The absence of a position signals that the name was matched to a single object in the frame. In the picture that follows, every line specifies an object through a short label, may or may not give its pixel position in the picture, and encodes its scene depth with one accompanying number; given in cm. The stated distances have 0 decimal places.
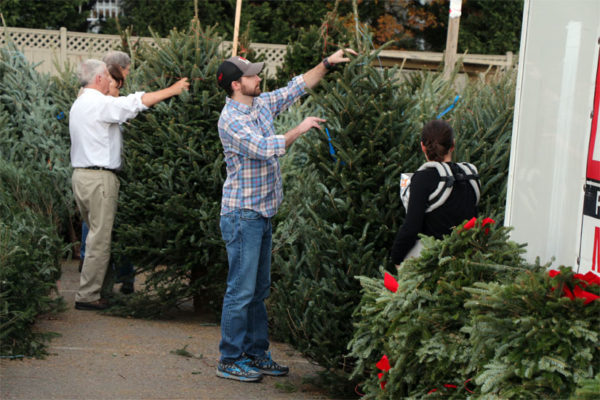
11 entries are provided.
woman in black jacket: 755
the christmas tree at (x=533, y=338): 462
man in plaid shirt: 929
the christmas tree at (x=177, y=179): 1179
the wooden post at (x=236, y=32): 1153
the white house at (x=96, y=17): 4646
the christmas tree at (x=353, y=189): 838
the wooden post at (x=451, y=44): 2054
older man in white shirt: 1268
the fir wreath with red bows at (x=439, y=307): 555
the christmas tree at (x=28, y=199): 955
